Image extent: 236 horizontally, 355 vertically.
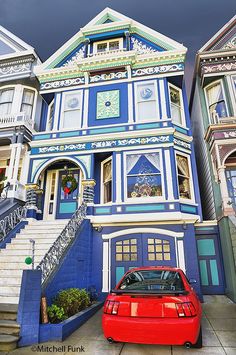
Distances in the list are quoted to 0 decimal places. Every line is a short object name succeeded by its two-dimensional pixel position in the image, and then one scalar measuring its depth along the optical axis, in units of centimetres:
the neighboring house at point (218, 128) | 953
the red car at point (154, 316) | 383
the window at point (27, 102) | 1416
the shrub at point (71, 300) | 569
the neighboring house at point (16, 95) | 1296
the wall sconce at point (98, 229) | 964
